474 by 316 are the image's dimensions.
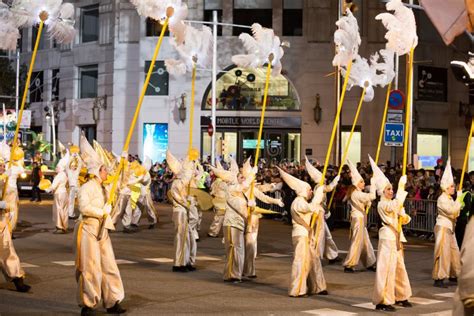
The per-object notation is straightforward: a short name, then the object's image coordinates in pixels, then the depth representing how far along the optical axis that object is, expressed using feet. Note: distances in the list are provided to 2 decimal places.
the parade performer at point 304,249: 42.39
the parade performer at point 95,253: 35.53
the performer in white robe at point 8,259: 41.34
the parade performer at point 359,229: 52.47
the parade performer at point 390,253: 39.19
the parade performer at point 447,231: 47.54
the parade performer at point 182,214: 50.11
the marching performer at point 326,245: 55.50
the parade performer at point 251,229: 48.79
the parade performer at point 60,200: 70.69
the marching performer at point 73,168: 78.89
